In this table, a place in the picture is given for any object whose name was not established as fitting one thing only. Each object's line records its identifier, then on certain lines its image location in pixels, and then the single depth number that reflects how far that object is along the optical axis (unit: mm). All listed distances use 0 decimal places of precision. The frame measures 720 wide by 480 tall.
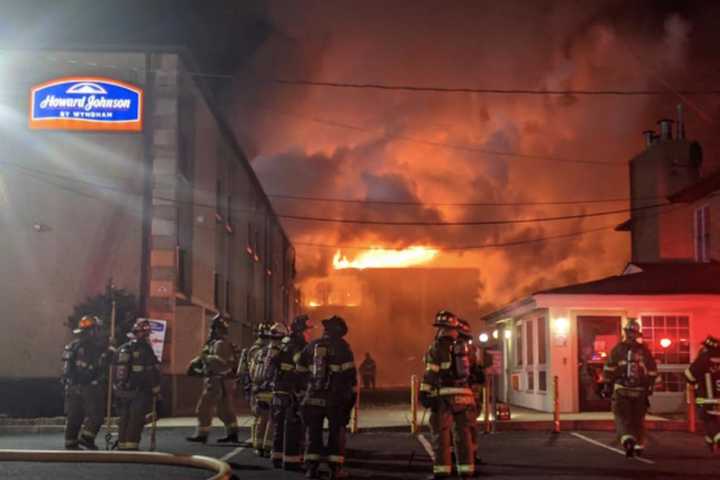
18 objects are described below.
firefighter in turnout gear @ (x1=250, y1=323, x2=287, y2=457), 12414
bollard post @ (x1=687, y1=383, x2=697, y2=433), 16859
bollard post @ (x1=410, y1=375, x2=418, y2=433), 15912
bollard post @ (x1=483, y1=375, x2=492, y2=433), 16258
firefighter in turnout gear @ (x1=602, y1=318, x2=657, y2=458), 12258
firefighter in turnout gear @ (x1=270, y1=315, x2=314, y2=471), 10945
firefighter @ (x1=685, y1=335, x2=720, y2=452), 12891
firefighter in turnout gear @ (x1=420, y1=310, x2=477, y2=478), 9750
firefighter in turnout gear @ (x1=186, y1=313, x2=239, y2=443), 14359
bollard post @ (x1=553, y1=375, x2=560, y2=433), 16625
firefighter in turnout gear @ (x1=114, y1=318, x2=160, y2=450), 12227
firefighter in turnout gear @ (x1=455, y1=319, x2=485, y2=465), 10629
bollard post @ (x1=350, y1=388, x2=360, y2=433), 16453
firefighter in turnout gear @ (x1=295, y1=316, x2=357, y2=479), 10094
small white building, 20297
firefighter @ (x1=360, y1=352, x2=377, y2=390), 40812
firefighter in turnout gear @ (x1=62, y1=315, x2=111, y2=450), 12938
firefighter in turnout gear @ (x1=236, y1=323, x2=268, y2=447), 13012
